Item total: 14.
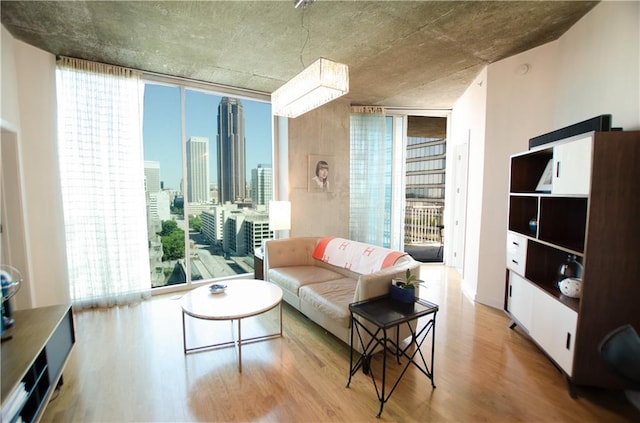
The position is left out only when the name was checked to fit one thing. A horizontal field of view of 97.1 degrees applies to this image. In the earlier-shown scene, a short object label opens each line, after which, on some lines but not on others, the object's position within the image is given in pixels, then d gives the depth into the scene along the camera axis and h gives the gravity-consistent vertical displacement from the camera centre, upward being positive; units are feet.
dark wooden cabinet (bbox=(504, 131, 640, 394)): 5.65 -1.34
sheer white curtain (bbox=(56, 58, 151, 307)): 10.13 +0.48
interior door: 14.47 -0.67
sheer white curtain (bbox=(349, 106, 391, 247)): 16.11 +0.99
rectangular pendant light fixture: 6.92 +2.74
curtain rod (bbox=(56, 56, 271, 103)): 11.06 +4.79
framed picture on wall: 14.89 +0.98
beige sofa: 7.36 -3.06
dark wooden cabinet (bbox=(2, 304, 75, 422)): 4.42 -2.97
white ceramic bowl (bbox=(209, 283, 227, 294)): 8.46 -2.94
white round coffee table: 7.13 -3.04
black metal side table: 6.03 -2.74
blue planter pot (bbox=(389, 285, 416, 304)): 6.86 -2.54
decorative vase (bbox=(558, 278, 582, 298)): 6.82 -2.35
